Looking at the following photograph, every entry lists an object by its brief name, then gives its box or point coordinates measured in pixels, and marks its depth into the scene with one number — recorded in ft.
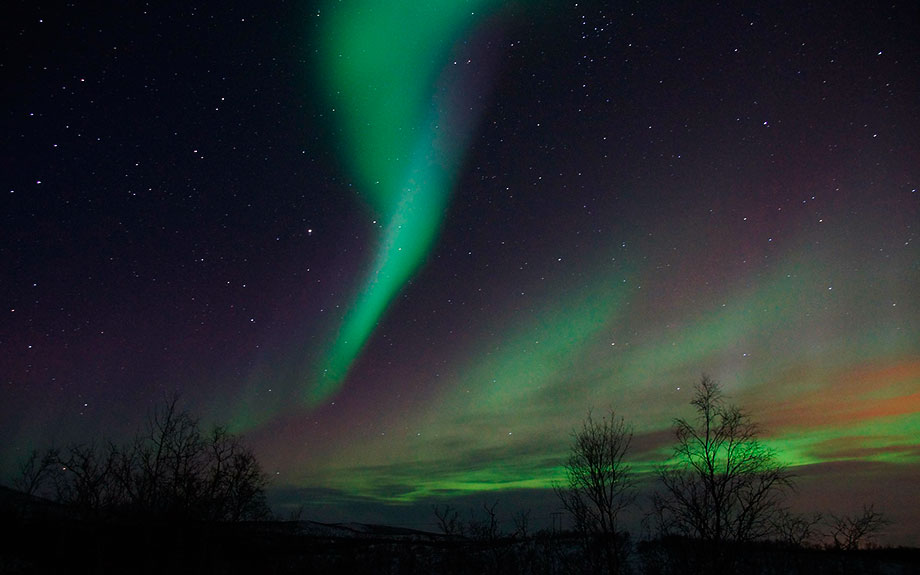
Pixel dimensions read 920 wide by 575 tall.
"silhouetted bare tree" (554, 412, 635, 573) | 110.22
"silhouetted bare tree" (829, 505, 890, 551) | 92.53
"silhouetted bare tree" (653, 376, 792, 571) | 88.88
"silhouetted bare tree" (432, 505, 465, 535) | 113.09
